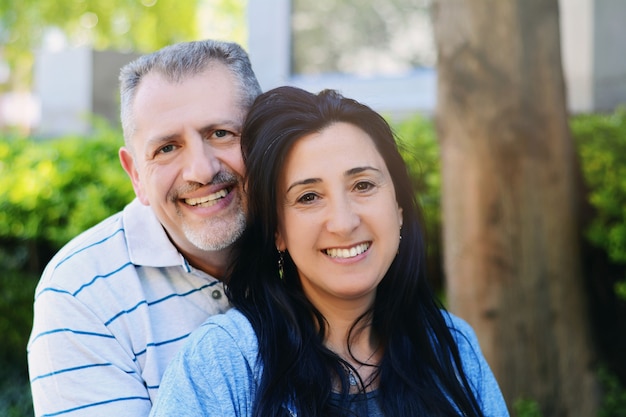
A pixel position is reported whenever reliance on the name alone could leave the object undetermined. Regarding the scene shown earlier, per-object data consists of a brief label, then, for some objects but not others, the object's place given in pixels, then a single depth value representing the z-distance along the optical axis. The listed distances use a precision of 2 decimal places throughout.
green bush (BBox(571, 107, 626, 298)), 4.13
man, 2.32
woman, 2.18
